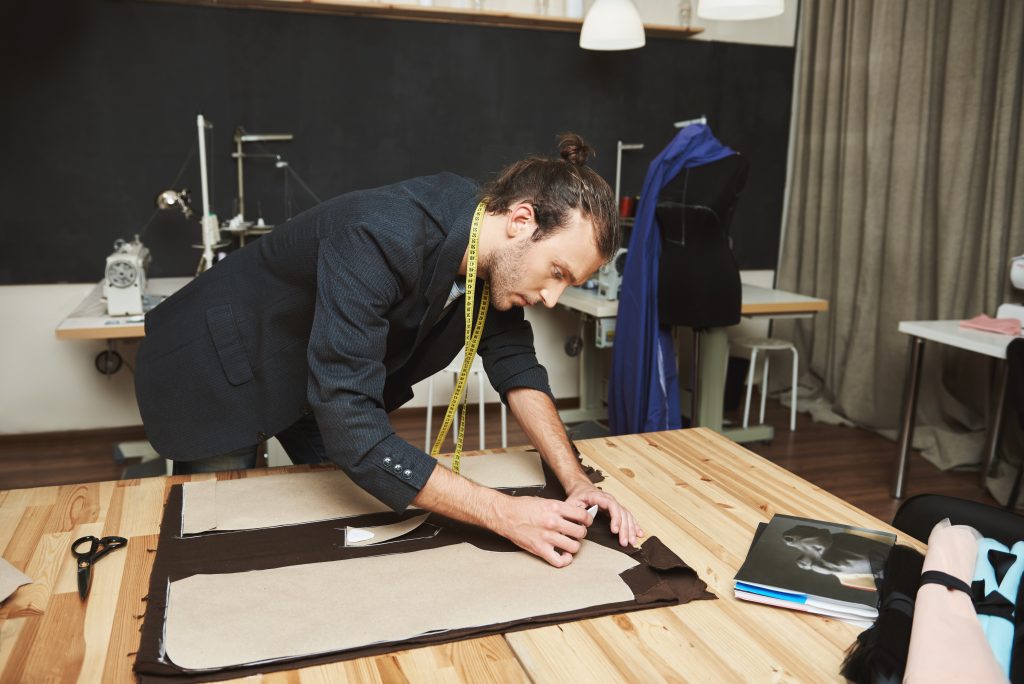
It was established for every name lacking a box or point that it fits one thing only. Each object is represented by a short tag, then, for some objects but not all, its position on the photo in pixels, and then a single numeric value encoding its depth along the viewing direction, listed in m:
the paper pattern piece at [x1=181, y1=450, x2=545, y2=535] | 1.32
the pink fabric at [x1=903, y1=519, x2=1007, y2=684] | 0.87
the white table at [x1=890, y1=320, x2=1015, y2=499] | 2.95
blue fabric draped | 3.36
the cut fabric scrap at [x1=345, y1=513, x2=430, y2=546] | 1.25
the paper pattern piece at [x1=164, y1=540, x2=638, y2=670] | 0.98
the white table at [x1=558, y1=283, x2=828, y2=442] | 3.71
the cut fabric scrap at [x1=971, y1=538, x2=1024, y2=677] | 1.00
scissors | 1.10
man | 1.23
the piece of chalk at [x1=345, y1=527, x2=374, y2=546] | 1.26
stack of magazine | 1.10
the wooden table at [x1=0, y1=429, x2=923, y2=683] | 0.96
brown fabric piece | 1.05
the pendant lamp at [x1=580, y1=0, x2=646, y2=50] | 3.69
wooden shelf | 3.93
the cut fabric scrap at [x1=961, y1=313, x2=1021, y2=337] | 3.07
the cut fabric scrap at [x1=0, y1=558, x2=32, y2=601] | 1.08
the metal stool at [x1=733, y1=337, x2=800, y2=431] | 4.22
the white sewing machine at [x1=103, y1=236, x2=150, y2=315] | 2.97
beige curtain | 3.63
